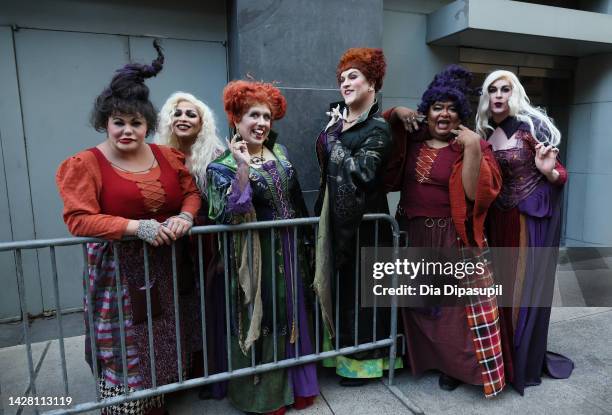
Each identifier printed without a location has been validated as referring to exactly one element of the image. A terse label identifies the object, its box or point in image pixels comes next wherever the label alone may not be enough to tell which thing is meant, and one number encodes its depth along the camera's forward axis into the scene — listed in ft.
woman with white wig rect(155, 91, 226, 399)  8.40
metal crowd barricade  6.79
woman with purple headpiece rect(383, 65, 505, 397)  8.31
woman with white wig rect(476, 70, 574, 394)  9.07
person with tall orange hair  7.72
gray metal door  11.84
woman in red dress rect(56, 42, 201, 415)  6.80
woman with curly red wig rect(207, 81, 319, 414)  7.60
